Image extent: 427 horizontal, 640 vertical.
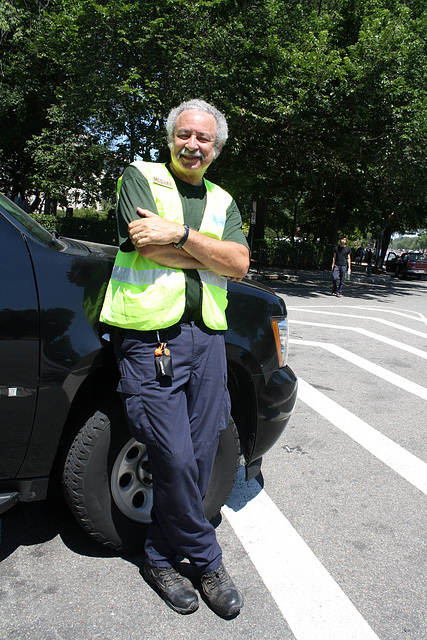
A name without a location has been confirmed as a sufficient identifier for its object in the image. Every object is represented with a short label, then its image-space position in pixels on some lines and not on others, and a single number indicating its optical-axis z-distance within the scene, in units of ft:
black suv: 6.84
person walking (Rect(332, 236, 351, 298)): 51.60
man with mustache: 6.74
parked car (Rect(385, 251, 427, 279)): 93.91
